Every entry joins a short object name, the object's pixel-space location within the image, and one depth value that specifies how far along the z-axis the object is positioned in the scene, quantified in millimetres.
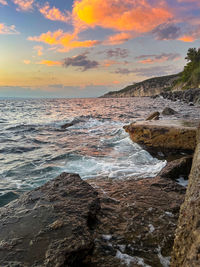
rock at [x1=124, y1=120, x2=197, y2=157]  7746
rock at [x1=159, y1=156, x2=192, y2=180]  5359
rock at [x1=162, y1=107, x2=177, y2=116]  18962
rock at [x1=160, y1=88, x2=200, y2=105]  35328
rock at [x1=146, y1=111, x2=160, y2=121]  15398
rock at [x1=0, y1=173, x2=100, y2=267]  2348
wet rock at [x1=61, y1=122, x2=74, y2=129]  17731
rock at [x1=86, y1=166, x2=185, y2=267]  2664
